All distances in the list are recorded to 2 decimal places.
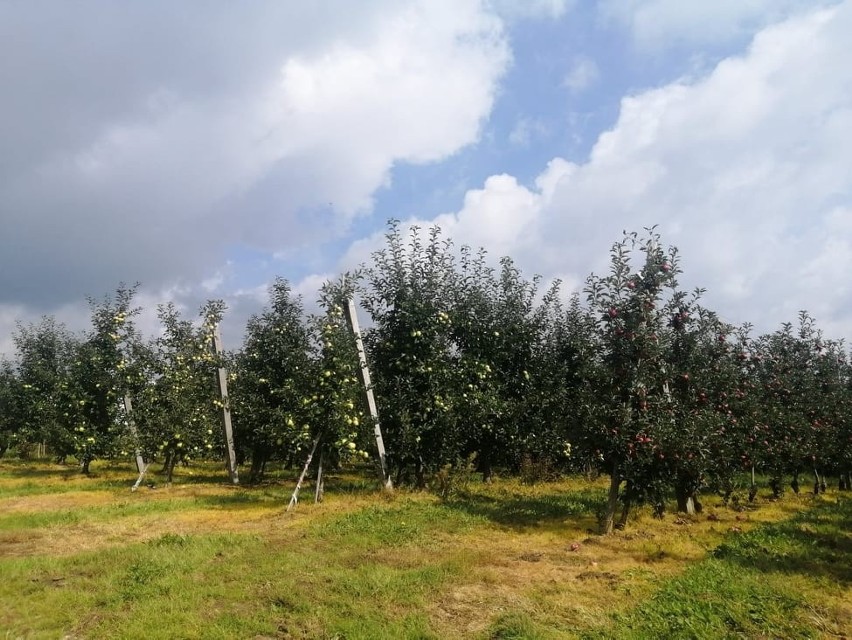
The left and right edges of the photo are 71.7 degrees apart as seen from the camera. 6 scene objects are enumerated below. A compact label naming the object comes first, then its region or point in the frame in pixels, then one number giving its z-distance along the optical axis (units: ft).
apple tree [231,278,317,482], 51.93
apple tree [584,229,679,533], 38.78
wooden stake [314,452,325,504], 52.68
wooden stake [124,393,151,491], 66.03
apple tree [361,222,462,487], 58.75
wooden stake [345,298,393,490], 56.44
